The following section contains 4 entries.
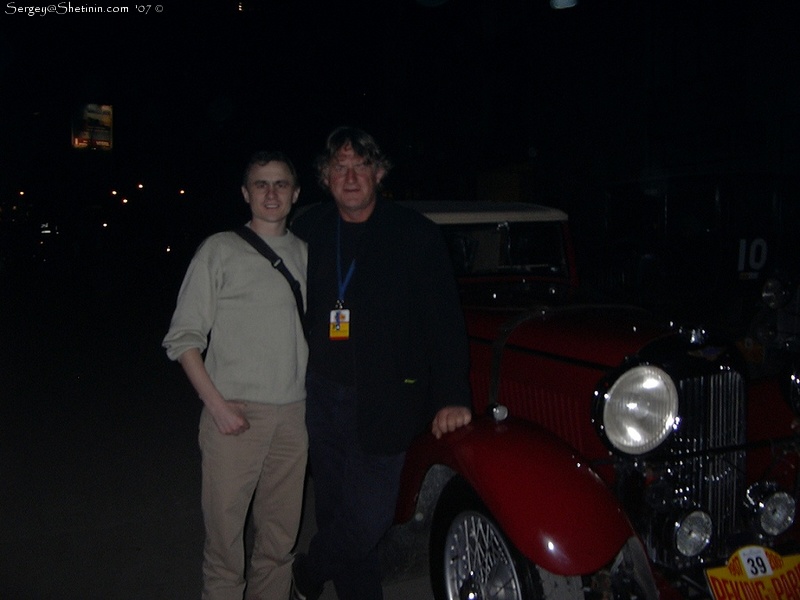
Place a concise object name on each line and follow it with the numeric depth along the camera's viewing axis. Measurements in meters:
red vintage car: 2.29
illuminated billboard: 27.33
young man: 2.53
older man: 2.55
